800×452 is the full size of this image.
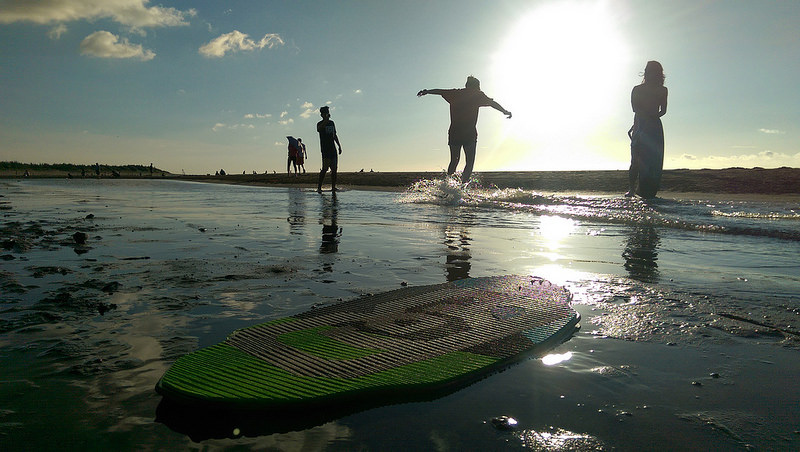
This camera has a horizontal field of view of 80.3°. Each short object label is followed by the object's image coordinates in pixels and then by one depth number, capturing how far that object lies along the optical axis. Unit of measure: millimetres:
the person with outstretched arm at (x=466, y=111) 11016
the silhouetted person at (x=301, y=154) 24438
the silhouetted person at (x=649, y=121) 8766
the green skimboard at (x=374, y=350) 1464
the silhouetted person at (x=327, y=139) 13266
